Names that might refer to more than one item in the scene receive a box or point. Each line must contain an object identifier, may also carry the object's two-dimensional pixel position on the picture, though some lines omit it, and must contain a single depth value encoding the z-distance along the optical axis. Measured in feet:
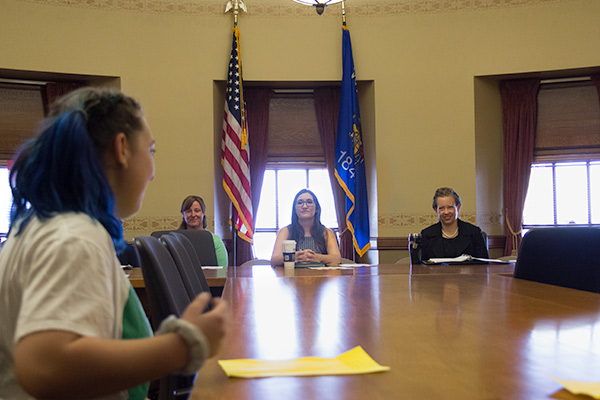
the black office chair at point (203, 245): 14.40
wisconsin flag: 21.72
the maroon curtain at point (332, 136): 23.22
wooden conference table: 2.84
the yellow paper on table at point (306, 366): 3.12
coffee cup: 12.68
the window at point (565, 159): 22.59
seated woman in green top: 17.30
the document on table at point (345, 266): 12.56
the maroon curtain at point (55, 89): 21.99
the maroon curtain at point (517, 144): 22.50
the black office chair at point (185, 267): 6.25
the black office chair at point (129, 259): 14.97
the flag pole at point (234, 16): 21.89
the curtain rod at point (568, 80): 22.54
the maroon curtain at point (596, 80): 22.17
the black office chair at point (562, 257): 7.72
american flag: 21.43
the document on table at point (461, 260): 12.90
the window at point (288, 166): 23.77
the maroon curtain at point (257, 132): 23.17
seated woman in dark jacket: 15.34
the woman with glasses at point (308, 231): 15.96
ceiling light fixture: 17.60
